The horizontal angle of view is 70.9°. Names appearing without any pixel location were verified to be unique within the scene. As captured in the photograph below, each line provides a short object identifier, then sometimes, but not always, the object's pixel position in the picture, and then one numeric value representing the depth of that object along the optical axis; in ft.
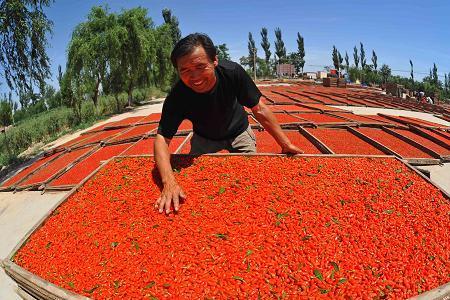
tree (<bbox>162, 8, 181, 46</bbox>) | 98.89
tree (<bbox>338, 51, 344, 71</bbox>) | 183.47
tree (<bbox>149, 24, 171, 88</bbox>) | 68.90
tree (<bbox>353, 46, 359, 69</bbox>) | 188.85
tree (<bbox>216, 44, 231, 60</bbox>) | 145.07
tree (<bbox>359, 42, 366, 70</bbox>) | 188.14
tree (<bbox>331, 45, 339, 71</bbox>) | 172.60
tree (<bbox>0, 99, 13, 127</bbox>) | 49.66
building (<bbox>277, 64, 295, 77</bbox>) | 126.63
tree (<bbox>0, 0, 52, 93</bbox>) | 23.61
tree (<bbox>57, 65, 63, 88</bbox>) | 51.87
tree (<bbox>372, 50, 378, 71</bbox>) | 188.85
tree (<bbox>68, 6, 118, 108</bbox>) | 52.75
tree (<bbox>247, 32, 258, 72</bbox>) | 167.76
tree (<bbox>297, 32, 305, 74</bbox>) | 162.46
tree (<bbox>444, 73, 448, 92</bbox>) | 175.28
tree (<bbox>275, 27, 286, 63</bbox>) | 159.53
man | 6.86
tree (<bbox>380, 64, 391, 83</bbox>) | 160.61
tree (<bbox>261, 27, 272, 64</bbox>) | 163.94
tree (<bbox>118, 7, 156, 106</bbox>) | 56.80
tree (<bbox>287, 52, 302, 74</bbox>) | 165.80
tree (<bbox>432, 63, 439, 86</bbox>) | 169.35
